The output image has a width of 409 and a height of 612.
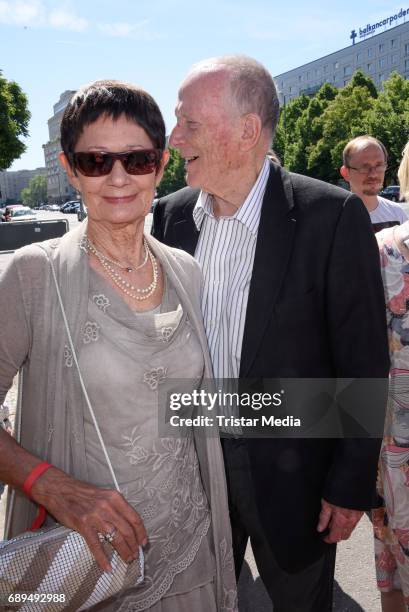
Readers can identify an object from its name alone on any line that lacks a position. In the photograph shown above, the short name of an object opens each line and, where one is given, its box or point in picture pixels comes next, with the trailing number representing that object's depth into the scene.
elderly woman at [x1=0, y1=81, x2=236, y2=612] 1.57
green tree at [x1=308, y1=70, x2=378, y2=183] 45.09
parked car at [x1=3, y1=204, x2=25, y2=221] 41.97
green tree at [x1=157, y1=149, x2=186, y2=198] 78.94
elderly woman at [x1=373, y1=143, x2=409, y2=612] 2.41
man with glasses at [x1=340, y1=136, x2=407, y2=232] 5.61
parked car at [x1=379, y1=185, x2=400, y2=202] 42.17
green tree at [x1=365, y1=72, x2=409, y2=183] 38.75
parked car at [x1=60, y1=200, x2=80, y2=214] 69.75
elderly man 2.13
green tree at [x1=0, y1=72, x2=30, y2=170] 34.62
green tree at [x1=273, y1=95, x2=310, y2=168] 53.94
